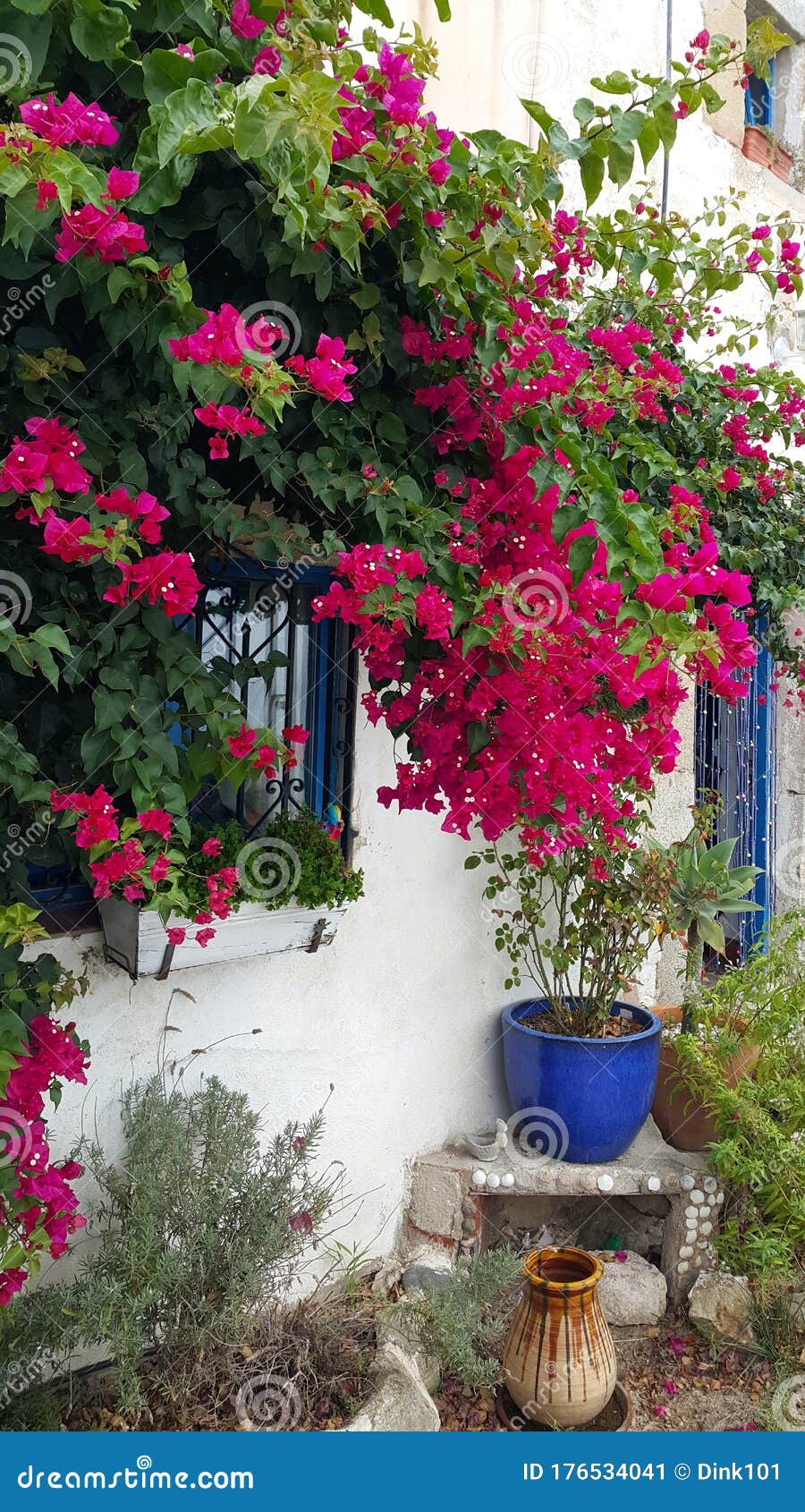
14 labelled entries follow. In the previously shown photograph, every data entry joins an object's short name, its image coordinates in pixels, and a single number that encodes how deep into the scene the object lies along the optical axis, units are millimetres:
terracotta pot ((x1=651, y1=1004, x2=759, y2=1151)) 3352
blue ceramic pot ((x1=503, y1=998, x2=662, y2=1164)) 3168
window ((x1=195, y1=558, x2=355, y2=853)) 2523
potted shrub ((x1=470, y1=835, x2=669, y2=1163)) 3182
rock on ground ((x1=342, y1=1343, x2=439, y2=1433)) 2201
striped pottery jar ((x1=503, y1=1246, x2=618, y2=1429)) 2590
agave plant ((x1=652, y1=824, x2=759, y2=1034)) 3404
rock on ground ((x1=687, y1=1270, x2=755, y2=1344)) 3121
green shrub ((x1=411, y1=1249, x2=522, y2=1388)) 2453
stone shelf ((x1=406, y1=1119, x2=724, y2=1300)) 3115
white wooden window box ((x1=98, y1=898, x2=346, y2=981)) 2174
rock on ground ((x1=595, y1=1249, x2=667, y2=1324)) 3131
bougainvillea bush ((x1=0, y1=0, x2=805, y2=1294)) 1338
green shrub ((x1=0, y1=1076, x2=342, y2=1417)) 1984
